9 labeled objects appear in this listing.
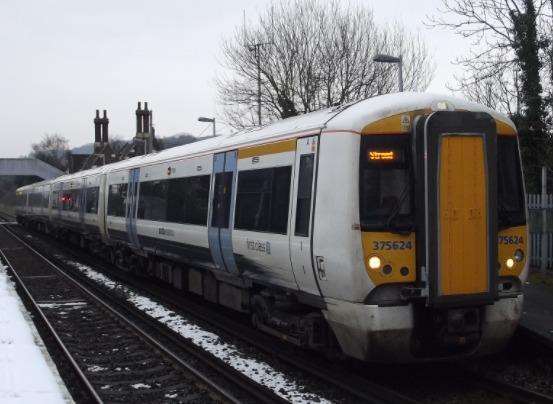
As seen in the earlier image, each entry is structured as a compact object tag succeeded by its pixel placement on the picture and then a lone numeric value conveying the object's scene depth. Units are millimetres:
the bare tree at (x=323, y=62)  24594
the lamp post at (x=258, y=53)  23517
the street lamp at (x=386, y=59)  16219
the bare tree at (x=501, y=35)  15945
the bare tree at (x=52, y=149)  127312
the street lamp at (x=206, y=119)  27847
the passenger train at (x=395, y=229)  6332
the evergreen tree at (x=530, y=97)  16016
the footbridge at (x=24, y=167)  76875
